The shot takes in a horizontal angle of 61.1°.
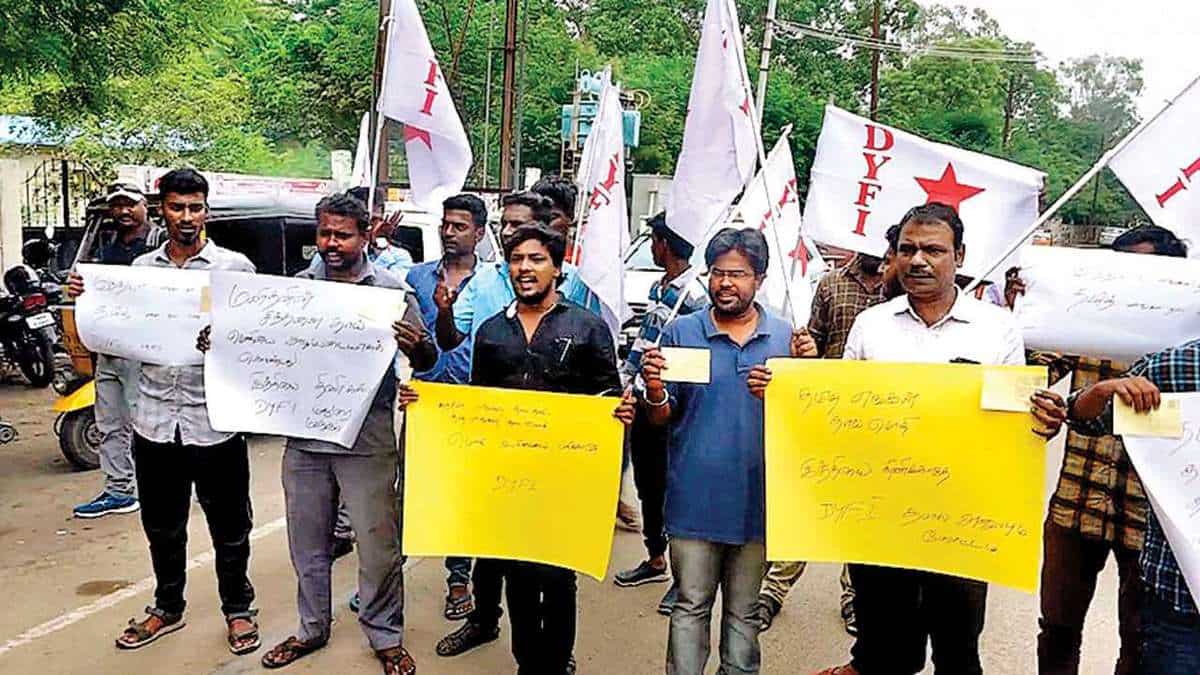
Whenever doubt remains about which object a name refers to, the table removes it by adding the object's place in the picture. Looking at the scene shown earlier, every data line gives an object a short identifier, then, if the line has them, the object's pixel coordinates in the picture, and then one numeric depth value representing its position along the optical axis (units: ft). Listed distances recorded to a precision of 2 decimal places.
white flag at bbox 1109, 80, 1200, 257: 11.66
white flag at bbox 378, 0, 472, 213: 15.64
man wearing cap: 19.13
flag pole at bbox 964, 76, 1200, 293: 10.18
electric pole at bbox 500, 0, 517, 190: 61.46
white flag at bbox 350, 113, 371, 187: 26.22
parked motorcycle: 26.37
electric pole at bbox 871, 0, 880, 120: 91.35
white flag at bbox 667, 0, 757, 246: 13.70
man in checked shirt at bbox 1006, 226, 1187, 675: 10.52
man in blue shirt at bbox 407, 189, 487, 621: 14.70
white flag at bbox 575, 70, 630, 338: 14.85
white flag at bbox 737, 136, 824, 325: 16.70
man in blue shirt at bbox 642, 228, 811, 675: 10.71
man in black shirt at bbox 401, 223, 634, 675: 11.19
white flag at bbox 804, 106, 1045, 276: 14.12
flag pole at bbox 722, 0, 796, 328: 11.30
